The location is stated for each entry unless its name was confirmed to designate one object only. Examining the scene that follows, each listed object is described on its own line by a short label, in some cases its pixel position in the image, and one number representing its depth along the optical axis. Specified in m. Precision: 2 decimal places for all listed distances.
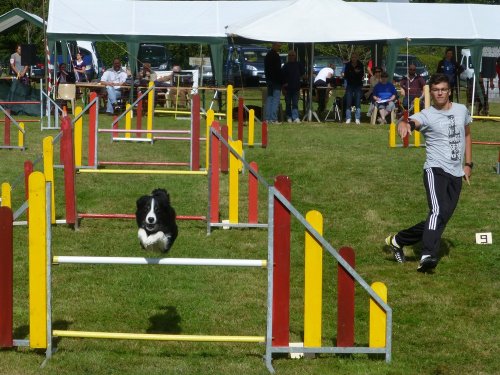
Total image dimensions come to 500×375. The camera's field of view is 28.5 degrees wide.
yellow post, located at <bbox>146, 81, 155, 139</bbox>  19.95
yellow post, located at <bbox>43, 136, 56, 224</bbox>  10.13
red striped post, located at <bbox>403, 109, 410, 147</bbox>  19.02
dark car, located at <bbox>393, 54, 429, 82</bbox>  37.22
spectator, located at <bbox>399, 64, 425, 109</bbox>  26.33
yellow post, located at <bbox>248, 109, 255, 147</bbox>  18.61
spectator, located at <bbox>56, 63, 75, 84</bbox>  27.88
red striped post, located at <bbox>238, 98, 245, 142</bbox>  17.80
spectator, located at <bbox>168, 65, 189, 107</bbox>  29.91
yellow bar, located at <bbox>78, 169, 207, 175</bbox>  11.05
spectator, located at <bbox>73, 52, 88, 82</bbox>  30.50
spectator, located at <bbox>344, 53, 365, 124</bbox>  25.05
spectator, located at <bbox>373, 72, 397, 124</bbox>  25.05
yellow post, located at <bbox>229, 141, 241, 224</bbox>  10.91
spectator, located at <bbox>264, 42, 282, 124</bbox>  24.33
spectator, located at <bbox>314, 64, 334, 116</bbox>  28.03
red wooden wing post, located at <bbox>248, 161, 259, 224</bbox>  10.59
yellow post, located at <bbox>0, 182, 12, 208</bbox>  8.76
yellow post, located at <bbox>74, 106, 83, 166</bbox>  15.79
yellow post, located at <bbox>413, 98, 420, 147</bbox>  19.40
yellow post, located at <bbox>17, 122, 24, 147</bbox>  18.56
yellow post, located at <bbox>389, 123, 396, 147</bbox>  19.12
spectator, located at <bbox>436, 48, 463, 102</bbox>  27.34
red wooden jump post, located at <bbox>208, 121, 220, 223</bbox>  10.72
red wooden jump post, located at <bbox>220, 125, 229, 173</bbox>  14.35
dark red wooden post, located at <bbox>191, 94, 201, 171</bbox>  13.80
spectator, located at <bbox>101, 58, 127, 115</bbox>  27.53
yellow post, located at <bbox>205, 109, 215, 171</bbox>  13.41
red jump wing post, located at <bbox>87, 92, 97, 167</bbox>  15.12
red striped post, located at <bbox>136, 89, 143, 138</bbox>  20.34
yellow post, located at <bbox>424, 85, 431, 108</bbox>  20.37
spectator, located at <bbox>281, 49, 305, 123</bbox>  24.61
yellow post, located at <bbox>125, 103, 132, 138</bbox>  20.28
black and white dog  7.10
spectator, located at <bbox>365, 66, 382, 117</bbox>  25.86
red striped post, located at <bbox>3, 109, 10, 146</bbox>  18.12
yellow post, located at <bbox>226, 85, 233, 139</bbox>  17.67
